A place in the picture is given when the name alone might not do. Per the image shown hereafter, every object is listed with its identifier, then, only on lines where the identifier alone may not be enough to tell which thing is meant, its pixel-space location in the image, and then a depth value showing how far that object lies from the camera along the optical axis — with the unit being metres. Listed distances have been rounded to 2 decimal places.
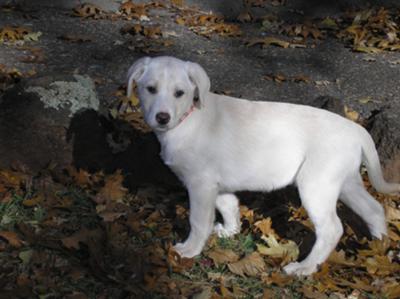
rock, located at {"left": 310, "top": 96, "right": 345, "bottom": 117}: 5.71
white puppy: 4.16
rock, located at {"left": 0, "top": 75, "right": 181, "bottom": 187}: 5.27
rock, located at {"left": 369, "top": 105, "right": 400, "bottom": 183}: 5.29
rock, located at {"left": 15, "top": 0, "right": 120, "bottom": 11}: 8.85
